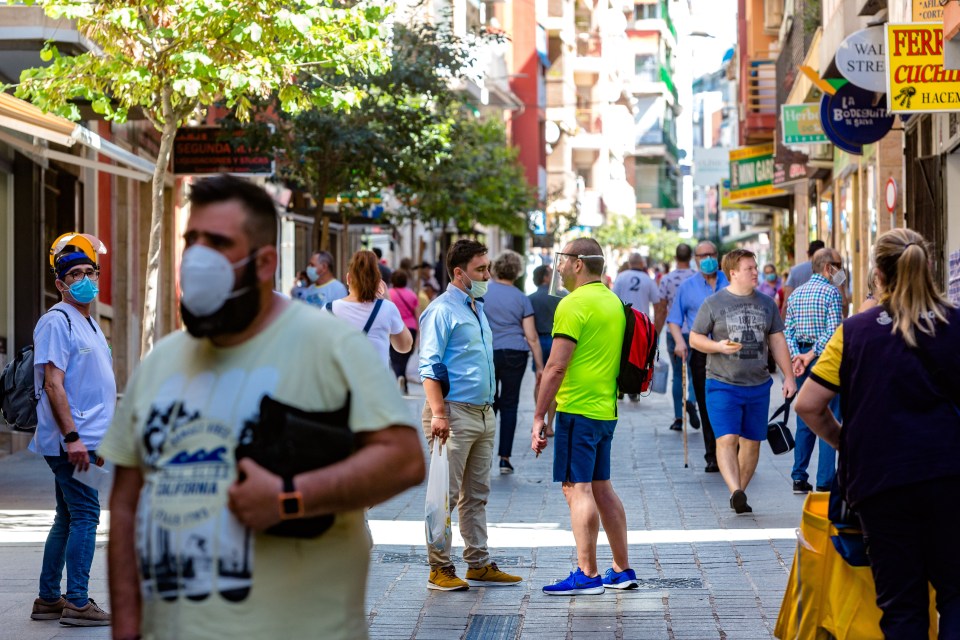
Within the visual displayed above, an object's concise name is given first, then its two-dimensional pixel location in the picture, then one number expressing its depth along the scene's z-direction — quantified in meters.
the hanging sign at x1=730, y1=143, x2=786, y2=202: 44.38
